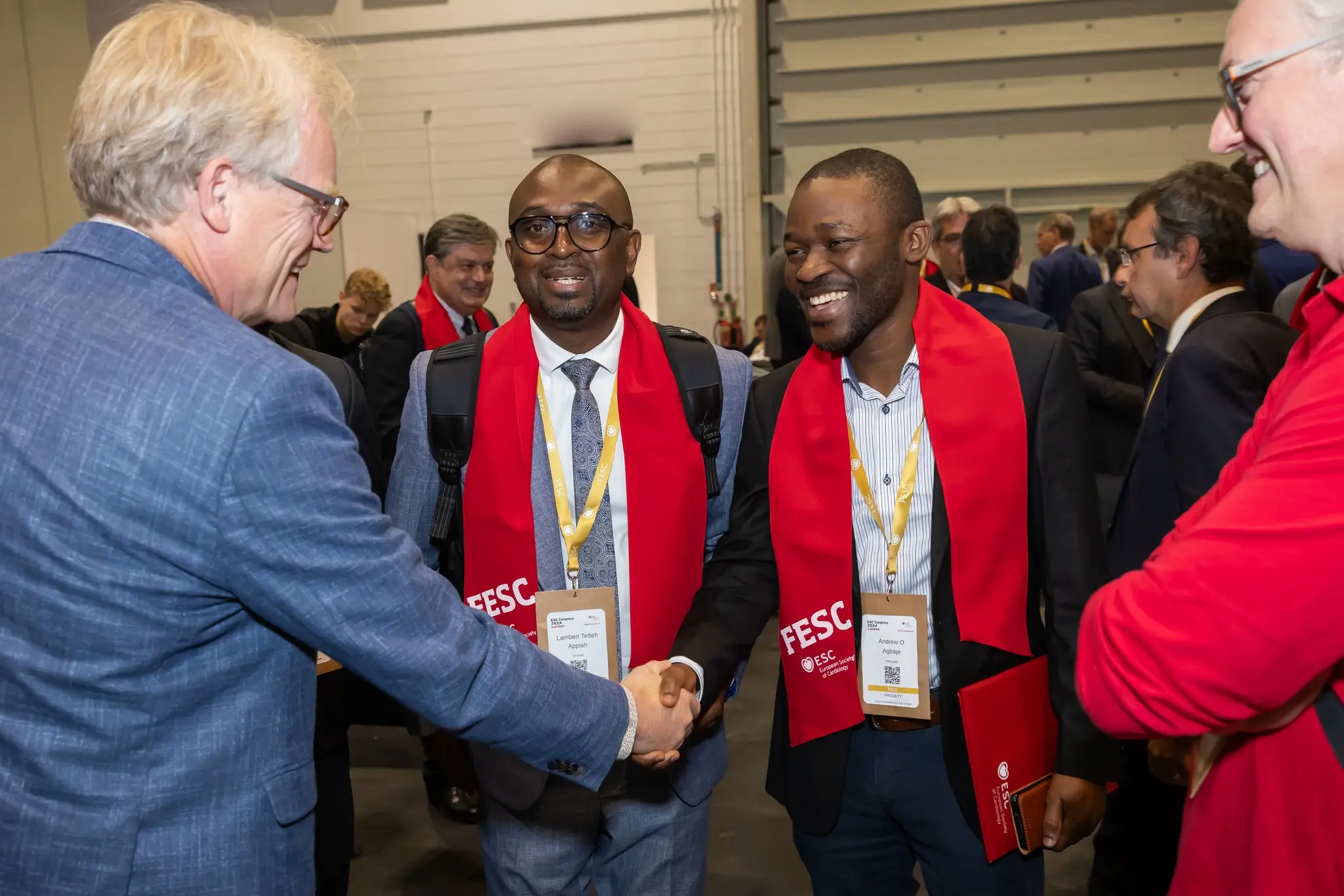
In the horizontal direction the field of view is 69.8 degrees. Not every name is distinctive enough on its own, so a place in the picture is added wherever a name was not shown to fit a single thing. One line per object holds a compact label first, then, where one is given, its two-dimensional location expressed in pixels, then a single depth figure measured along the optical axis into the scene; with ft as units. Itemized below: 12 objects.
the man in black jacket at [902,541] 5.44
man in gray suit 5.82
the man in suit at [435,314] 12.35
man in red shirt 2.89
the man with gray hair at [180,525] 3.24
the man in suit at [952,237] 17.02
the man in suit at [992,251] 13.52
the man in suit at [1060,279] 19.38
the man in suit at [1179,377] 7.14
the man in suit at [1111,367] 12.70
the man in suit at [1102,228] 22.08
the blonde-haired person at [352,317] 15.34
